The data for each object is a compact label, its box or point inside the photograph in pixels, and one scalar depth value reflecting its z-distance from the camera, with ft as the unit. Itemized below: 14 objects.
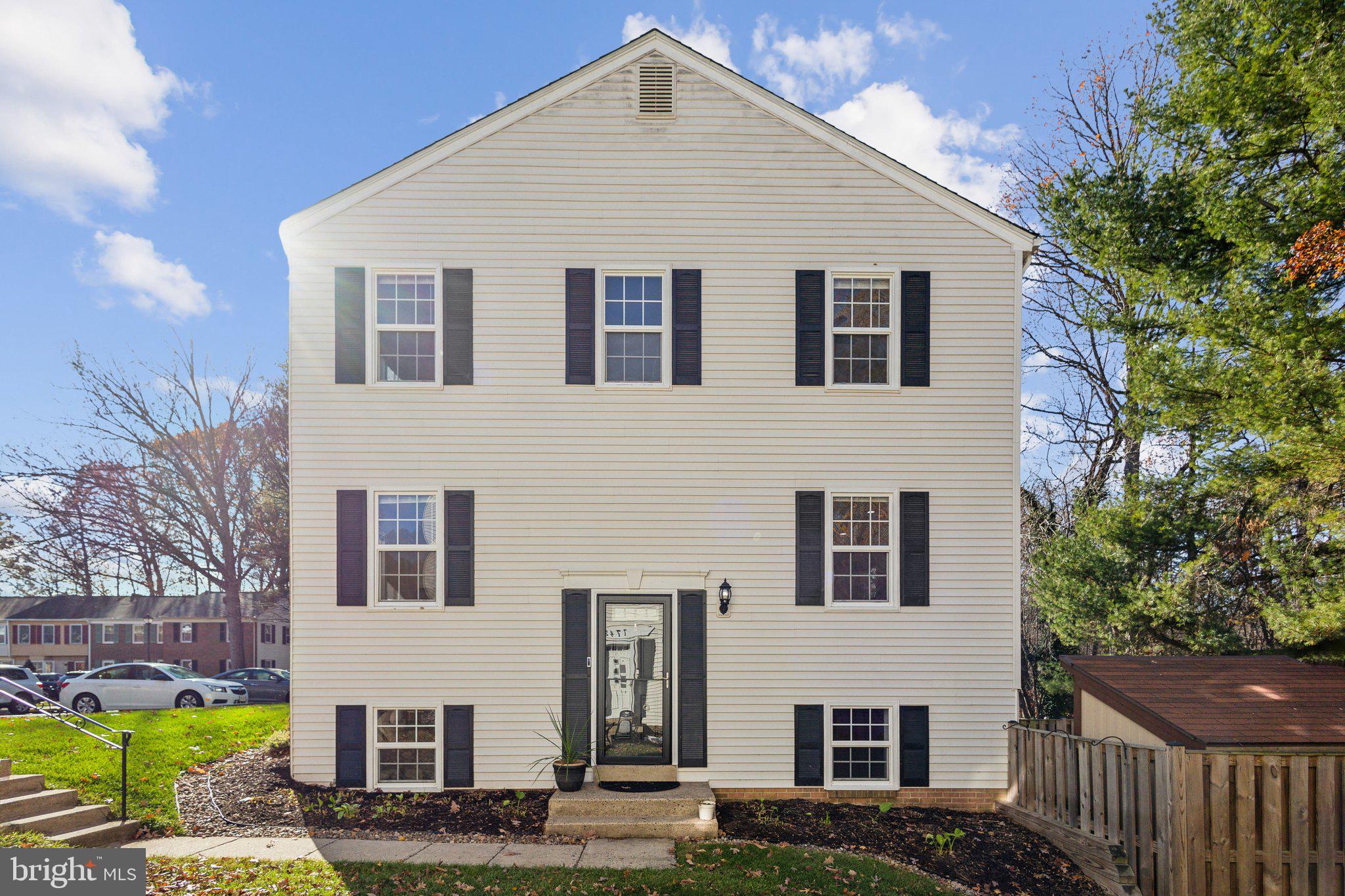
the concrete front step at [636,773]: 29.99
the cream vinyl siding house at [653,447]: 31.09
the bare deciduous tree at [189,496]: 85.97
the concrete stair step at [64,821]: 23.41
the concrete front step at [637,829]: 26.32
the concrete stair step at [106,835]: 23.68
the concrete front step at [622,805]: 27.43
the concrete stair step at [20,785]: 24.40
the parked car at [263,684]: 73.31
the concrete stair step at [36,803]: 23.62
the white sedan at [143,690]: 62.39
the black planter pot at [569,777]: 28.68
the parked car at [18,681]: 65.41
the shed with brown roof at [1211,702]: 24.98
